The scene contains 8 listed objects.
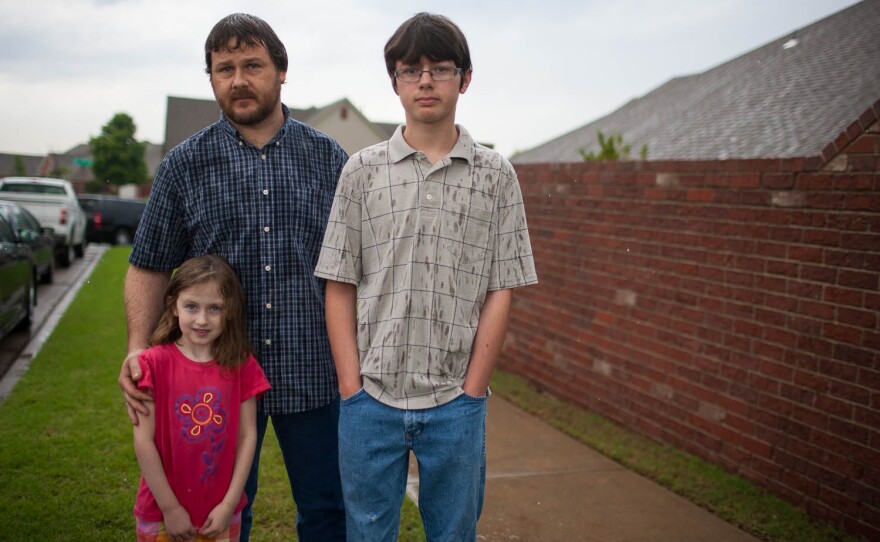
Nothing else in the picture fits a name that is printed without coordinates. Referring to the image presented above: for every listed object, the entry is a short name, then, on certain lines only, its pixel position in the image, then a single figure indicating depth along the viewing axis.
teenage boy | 2.14
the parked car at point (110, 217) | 25.64
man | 2.51
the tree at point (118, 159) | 45.31
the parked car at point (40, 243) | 12.78
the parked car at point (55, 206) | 17.22
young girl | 2.36
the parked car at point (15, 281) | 7.84
